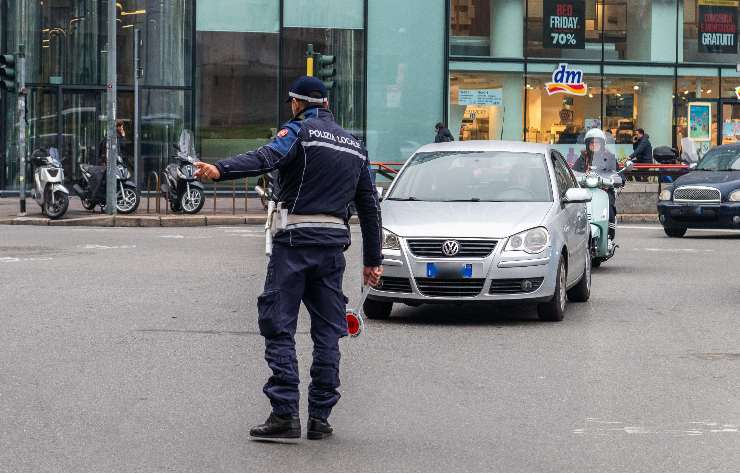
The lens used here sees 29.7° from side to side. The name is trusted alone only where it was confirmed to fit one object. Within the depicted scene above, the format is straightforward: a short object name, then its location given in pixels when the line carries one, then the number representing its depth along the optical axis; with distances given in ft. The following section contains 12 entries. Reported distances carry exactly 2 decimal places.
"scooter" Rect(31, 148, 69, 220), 82.99
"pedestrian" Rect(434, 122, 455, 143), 102.17
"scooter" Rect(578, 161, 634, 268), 52.47
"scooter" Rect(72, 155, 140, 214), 86.48
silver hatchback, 37.96
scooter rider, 58.85
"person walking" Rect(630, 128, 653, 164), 98.07
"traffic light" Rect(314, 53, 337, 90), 89.21
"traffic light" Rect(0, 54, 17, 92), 87.35
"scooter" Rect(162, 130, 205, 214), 86.58
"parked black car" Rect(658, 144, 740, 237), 74.08
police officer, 23.20
